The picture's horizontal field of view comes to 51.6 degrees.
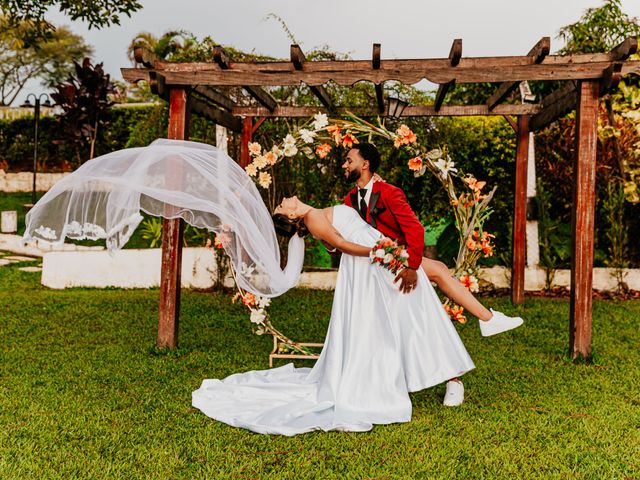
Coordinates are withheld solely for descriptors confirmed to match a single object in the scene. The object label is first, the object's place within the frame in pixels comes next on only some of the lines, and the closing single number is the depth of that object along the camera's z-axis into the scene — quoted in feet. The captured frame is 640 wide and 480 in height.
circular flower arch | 18.20
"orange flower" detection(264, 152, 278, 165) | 18.54
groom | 14.55
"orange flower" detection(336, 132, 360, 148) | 18.57
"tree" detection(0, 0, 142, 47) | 29.89
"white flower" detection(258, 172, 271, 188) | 18.25
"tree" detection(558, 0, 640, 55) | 36.09
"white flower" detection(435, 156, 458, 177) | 19.02
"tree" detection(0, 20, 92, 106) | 123.65
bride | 13.99
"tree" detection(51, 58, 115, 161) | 48.47
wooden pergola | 17.31
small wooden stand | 17.60
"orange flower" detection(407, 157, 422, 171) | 18.56
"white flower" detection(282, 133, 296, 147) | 18.78
